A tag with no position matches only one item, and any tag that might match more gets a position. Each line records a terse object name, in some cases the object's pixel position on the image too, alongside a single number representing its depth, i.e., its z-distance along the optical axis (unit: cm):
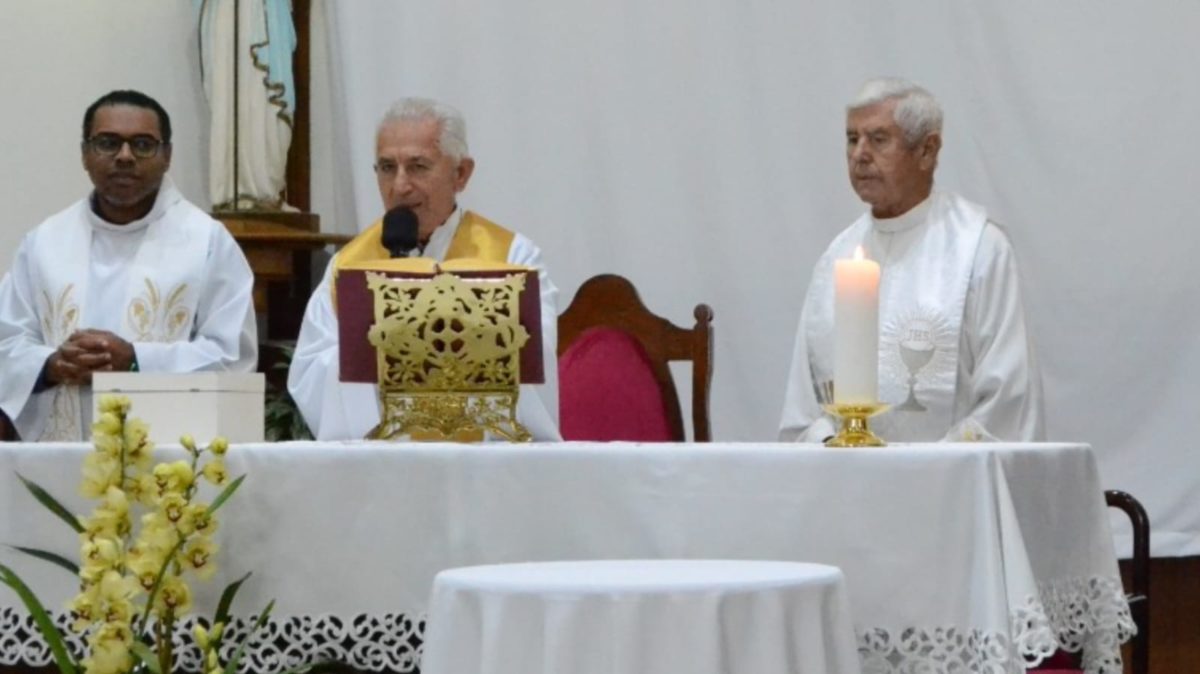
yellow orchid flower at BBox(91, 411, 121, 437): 568
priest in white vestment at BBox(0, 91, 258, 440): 933
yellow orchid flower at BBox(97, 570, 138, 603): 555
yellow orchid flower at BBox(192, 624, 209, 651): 556
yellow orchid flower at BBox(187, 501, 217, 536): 563
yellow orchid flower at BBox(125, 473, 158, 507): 570
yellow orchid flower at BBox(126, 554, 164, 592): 559
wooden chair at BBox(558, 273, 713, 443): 914
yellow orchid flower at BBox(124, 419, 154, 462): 574
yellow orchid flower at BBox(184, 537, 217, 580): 568
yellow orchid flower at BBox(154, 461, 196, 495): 562
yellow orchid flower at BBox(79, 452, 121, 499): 571
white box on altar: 618
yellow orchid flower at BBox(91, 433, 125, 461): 570
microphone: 698
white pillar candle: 583
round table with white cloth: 487
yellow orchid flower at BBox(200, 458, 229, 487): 568
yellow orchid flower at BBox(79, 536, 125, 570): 557
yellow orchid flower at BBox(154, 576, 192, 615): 568
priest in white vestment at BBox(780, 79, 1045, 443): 846
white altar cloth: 544
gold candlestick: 583
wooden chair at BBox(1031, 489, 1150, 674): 755
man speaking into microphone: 780
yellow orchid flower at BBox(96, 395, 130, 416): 568
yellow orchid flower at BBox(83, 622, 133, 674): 555
